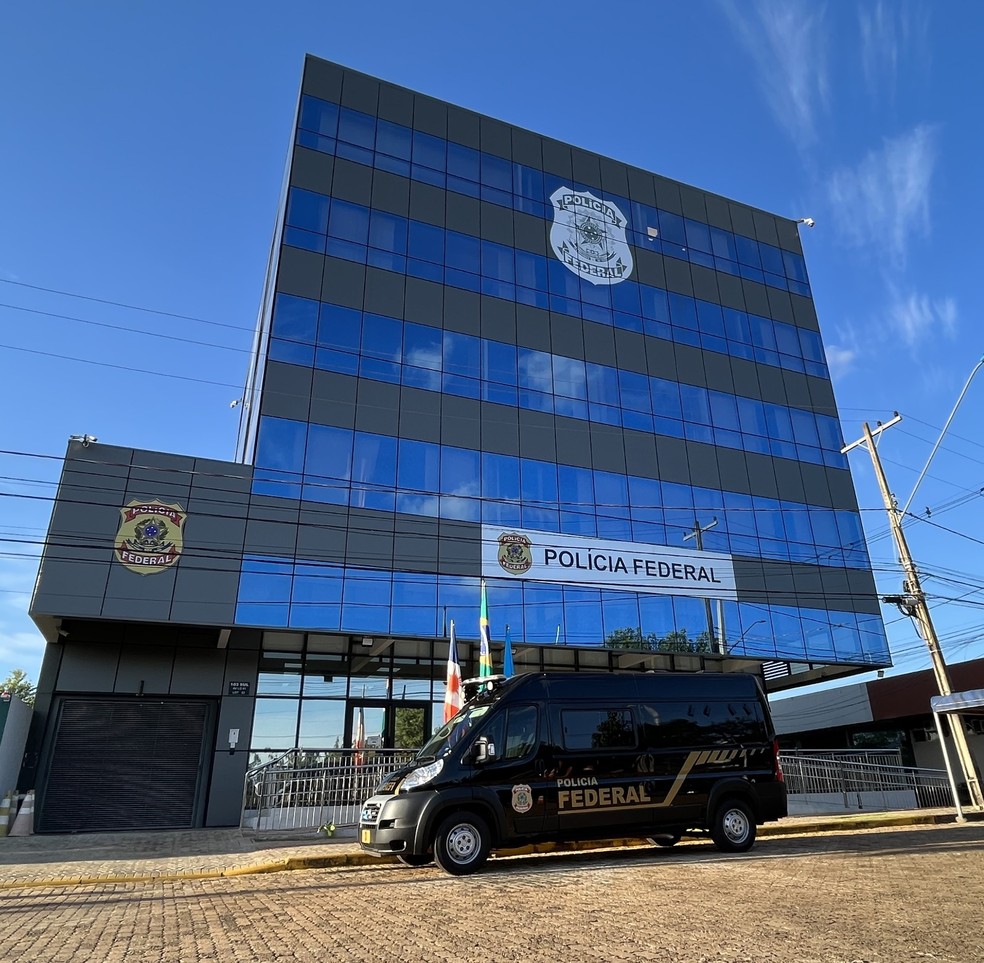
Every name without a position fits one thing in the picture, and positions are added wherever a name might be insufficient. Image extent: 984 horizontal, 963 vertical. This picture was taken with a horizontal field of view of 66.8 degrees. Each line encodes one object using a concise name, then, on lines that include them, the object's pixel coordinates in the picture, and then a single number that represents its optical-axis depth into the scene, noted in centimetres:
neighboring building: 3180
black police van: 941
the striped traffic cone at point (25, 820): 1675
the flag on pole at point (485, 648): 1586
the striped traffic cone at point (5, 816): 1642
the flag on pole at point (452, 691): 1454
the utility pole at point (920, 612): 1841
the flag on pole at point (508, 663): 1825
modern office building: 1875
